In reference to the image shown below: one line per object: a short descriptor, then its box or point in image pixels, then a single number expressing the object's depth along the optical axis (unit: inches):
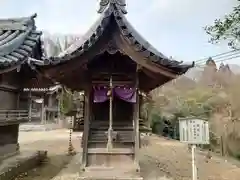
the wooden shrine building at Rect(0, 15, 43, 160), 242.0
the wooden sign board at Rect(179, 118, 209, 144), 171.3
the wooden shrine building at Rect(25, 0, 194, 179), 190.6
